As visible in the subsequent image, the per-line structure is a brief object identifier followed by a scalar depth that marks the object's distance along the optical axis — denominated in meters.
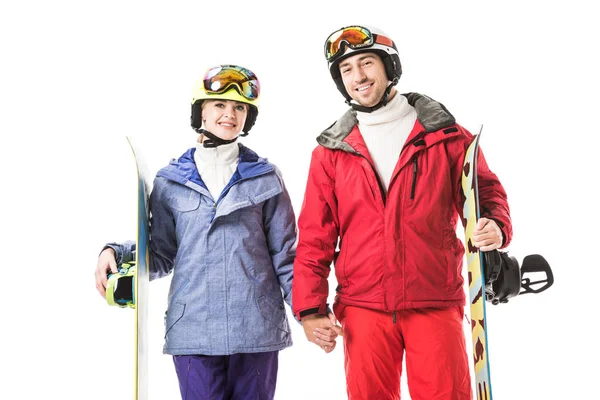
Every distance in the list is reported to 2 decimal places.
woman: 3.47
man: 3.24
